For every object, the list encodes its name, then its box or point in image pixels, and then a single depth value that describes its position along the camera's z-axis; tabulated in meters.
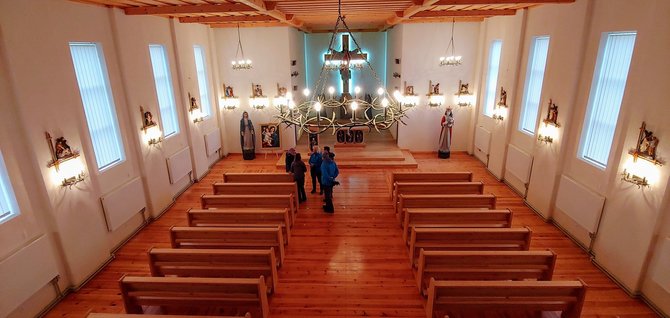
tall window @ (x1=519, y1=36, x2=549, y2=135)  8.20
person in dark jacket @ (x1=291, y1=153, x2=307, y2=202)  8.30
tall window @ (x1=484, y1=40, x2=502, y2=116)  10.66
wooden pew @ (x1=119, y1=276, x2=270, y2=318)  4.45
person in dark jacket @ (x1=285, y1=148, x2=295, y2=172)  9.16
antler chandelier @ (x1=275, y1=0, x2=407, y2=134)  4.85
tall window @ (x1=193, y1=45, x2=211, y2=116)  11.00
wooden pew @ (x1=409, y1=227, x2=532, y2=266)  5.61
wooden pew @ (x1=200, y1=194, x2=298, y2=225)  7.26
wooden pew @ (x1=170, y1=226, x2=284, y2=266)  5.80
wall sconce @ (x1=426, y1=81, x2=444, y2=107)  11.87
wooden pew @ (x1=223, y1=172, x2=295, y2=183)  8.49
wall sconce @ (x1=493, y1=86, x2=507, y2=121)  9.78
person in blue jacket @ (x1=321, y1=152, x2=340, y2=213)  7.74
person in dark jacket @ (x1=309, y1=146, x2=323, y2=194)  8.83
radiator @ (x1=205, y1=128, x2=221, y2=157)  11.21
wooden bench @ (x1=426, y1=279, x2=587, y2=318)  4.30
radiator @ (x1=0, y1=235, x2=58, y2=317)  4.48
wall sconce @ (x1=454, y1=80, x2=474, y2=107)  11.96
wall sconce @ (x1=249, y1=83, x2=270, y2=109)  12.16
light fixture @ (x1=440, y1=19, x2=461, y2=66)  11.74
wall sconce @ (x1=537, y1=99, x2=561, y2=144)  7.36
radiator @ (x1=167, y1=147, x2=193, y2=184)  8.74
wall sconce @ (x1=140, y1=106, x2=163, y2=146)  7.68
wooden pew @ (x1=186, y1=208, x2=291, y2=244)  6.52
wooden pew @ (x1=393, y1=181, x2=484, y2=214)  7.66
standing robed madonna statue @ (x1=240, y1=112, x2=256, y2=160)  12.09
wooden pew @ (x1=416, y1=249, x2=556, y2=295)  4.92
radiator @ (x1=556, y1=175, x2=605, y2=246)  6.14
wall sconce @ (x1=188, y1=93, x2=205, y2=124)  9.96
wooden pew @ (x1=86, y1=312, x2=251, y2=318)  3.90
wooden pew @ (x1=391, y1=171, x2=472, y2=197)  8.39
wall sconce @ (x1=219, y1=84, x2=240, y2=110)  12.09
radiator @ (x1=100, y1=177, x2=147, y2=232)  6.46
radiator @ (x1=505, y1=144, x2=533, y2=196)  8.53
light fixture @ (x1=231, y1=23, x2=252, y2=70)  11.84
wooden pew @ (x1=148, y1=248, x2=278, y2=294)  5.07
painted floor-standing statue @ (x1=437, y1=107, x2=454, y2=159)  11.93
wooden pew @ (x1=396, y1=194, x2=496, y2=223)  7.00
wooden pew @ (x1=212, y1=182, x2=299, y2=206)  7.94
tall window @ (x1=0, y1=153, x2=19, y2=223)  4.68
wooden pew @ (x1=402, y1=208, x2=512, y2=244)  6.28
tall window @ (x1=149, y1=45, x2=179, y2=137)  8.56
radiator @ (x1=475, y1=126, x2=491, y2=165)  11.06
